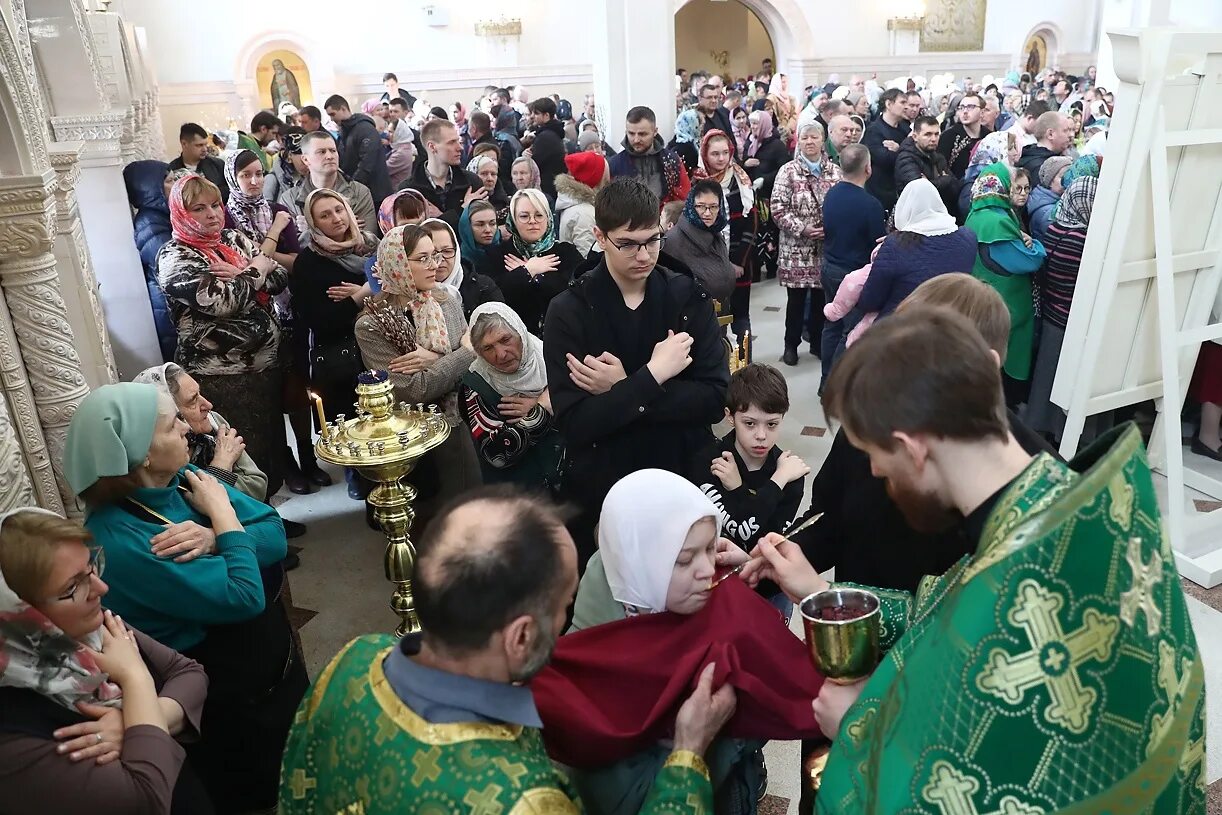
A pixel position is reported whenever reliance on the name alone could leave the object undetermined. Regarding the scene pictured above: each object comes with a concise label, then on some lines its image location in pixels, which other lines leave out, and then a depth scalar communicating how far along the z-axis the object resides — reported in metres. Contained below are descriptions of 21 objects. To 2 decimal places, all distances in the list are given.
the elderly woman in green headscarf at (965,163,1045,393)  4.27
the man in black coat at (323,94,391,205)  7.53
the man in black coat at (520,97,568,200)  7.51
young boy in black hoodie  2.48
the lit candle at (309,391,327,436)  2.91
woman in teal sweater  1.97
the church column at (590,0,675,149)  7.75
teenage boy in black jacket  2.36
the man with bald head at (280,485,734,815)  1.09
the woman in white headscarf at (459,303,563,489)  3.12
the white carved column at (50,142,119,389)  3.52
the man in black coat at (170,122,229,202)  6.12
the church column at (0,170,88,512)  2.84
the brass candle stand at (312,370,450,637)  2.75
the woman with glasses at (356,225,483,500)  3.46
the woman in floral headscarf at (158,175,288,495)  3.64
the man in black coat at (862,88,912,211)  7.17
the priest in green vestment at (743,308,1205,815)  0.96
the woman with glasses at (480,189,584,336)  4.19
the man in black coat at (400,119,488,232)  5.56
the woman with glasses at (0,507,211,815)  1.53
